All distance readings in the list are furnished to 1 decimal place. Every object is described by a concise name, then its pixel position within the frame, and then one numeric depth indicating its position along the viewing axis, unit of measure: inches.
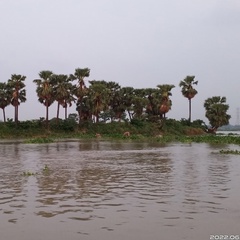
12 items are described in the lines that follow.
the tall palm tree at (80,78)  2787.9
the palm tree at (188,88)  3172.5
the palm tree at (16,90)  2615.7
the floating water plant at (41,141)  1868.1
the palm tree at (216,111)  3216.0
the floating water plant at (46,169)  669.9
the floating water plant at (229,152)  1071.2
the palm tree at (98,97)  2810.0
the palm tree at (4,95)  2763.3
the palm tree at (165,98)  3094.7
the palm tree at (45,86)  2625.5
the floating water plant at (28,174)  612.2
